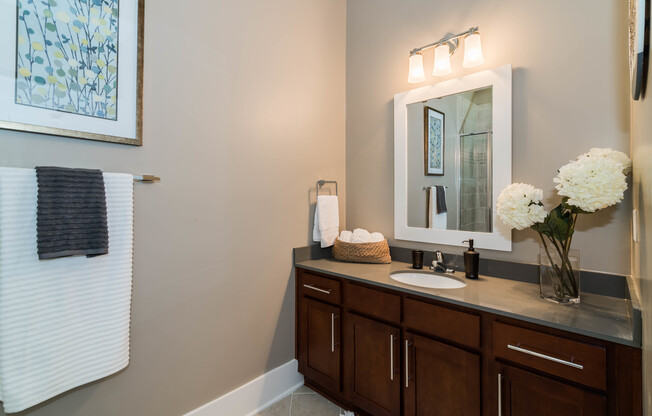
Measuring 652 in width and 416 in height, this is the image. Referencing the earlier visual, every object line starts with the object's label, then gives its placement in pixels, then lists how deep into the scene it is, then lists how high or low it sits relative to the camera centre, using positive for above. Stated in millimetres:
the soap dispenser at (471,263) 1659 -286
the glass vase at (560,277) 1278 -280
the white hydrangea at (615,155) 1230 +226
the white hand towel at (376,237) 2033 -183
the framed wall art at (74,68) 1093 +545
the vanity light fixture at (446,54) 1697 +918
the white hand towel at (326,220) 2113 -73
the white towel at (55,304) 1037 -355
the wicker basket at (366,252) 1981 -275
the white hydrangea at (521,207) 1311 +18
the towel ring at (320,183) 2216 +195
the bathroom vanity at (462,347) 1014 -566
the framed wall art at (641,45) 700 +395
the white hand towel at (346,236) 2097 -181
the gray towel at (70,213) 1069 -18
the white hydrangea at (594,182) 1148 +111
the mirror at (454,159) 1671 +313
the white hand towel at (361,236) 2031 -177
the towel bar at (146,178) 1365 +135
